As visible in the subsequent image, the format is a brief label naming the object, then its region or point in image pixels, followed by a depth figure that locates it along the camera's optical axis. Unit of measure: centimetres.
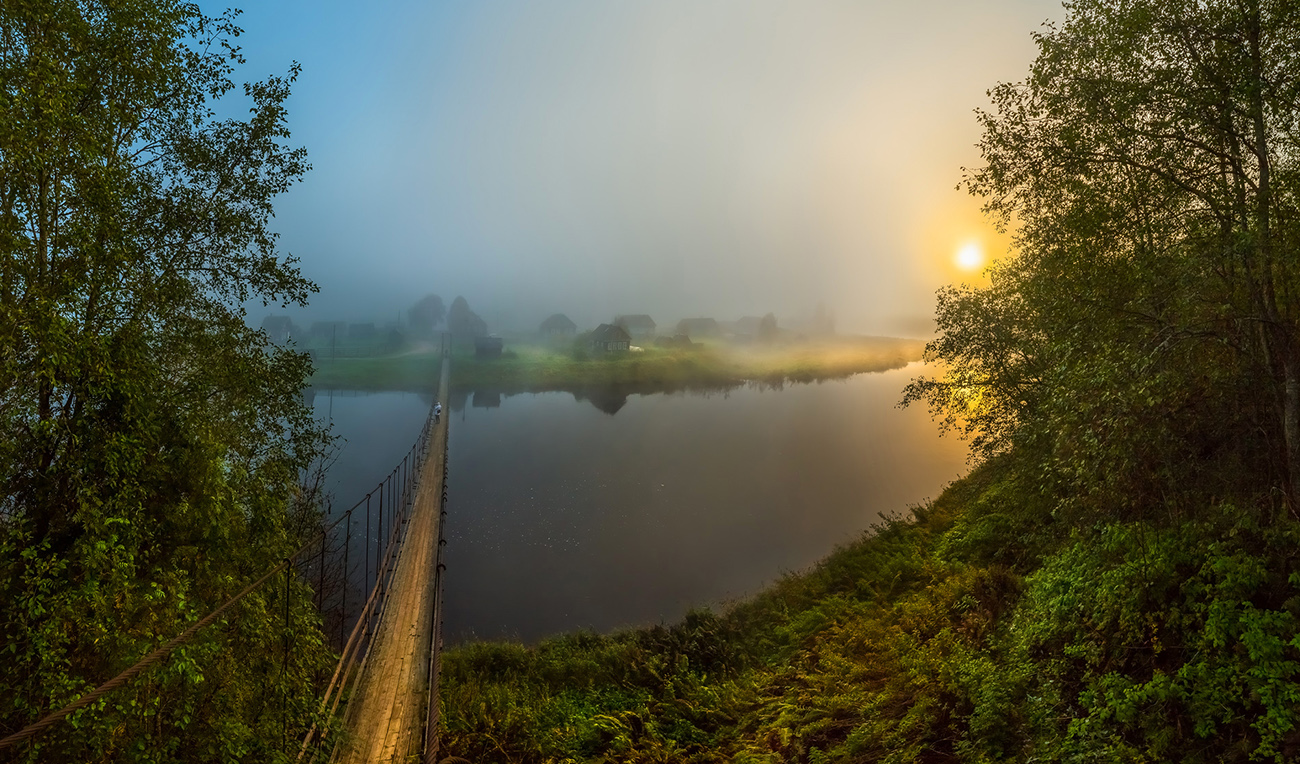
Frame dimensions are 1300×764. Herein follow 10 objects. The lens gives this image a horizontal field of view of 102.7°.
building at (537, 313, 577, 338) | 12762
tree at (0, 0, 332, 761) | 636
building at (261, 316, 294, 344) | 10198
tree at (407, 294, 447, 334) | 15425
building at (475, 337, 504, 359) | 9738
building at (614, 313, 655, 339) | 14938
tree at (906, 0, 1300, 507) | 621
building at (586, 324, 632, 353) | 9694
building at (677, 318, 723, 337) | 14125
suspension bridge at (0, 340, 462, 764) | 1029
